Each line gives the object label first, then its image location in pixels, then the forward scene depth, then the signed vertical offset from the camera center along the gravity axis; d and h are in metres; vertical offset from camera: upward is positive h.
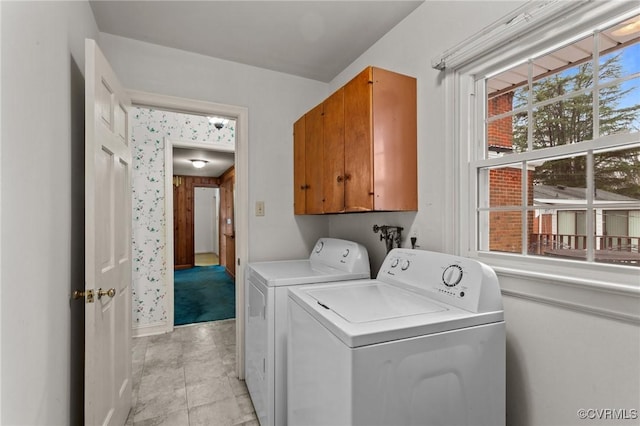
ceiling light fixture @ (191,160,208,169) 5.58 +0.91
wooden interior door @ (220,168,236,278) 6.41 -0.22
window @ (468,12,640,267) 1.03 +0.23
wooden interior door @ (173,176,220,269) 7.19 -0.30
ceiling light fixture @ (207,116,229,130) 3.46 +1.02
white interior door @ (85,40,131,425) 1.33 -0.17
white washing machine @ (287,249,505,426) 0.92 -0.47
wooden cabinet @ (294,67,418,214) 1.60 +0.38
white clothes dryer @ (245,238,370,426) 1.67 -0.56
